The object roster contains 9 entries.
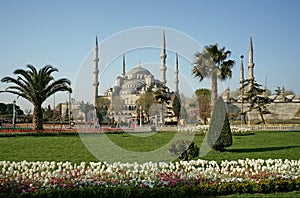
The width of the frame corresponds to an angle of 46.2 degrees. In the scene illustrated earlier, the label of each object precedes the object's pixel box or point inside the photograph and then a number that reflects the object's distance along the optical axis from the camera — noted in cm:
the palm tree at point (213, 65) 2017
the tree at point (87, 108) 4028
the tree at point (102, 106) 4116
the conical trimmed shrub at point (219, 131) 1138
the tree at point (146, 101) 4453
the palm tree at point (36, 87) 1964
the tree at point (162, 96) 3097
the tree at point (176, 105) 3288
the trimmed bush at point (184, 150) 938
